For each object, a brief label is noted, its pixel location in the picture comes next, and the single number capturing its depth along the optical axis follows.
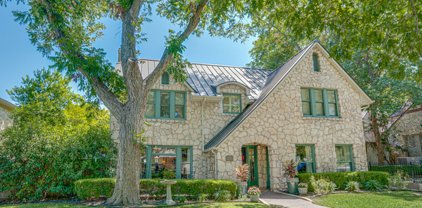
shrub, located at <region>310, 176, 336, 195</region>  12.80
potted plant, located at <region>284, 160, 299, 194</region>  13.17
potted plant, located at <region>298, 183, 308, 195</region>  12.70
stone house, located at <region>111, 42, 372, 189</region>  14.27
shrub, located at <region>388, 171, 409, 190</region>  14.09
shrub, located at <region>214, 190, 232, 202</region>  11.37
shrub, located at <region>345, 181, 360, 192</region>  13.64
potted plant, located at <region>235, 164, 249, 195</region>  12.28
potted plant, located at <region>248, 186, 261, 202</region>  11.14
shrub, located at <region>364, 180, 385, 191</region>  13.96
